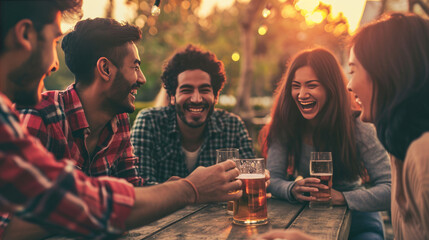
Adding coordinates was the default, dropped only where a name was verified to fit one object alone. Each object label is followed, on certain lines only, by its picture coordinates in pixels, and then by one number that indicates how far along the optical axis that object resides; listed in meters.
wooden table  1.80
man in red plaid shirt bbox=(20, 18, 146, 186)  2.33
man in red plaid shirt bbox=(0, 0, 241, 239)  1.04
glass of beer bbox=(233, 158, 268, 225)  1.92
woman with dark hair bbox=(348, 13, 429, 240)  1.46
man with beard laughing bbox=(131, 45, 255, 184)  3.46
